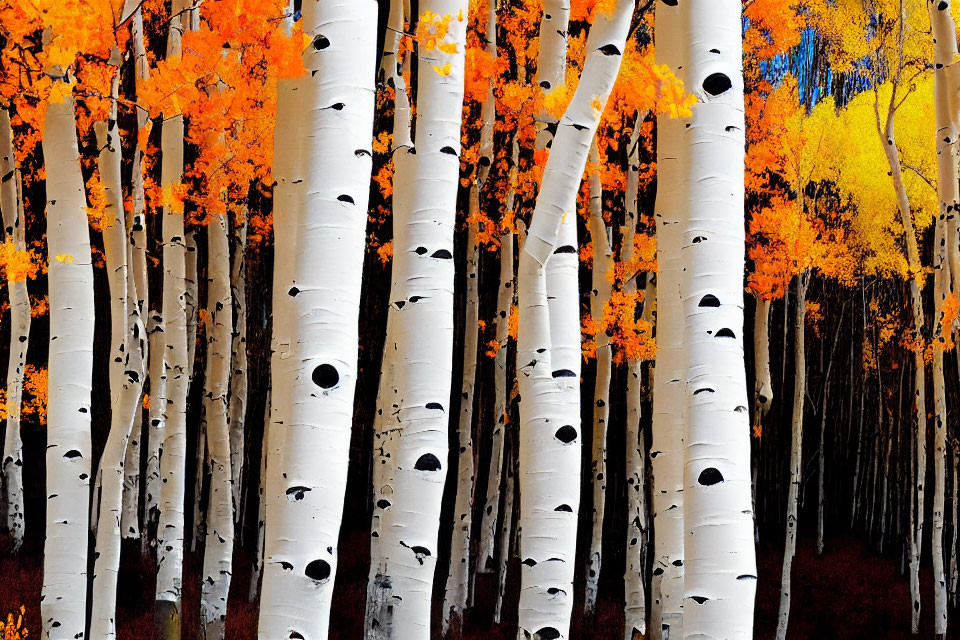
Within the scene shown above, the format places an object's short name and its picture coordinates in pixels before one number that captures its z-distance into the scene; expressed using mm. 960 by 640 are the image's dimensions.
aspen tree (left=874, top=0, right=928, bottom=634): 20281
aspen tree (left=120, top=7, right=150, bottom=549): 15133
